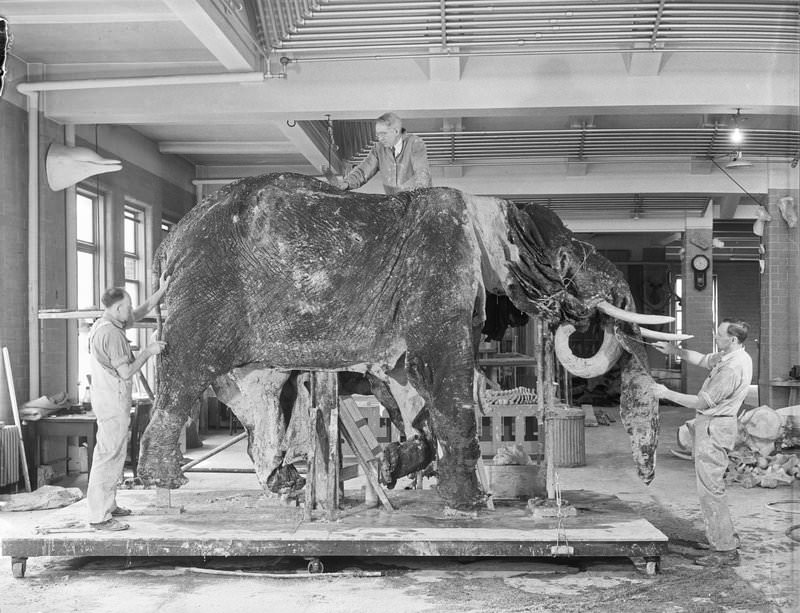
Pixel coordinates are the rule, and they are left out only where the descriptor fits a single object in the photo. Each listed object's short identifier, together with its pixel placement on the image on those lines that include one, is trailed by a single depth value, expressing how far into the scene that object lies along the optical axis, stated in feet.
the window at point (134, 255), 44.50
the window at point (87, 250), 38.24
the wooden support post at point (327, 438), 19.98
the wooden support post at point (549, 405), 20.10
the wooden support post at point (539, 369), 20.10
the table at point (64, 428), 30.68
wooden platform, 18.11
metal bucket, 34.17
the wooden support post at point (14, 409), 29.48
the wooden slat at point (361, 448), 20.68
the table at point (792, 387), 41.06
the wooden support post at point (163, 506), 20.80
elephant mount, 20.10
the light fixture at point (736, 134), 34.68
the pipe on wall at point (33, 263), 31.91
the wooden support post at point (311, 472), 19.99
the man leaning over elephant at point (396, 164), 22.44
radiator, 29.01
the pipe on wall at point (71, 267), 34.04
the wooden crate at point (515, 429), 34.86
